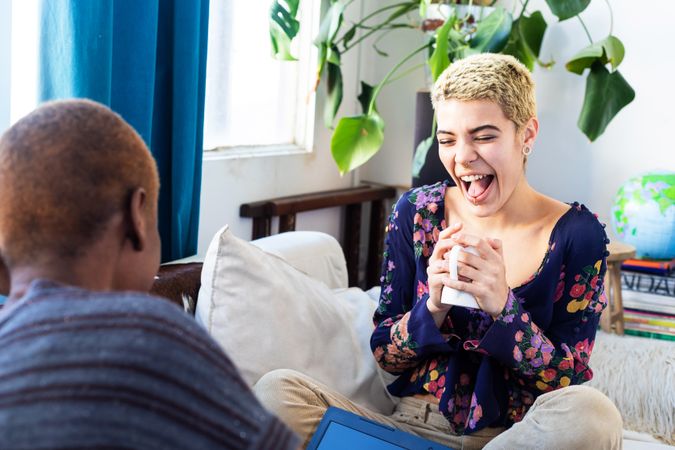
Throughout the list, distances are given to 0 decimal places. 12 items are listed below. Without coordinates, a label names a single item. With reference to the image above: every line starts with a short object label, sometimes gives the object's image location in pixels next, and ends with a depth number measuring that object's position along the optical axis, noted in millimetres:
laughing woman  1396
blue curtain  1628
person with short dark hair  651
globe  2635
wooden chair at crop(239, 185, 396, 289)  2703
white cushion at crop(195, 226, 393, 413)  1589
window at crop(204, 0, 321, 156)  2441
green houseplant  2436
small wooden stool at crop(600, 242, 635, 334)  2490
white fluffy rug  2023
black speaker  2670
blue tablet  1353
